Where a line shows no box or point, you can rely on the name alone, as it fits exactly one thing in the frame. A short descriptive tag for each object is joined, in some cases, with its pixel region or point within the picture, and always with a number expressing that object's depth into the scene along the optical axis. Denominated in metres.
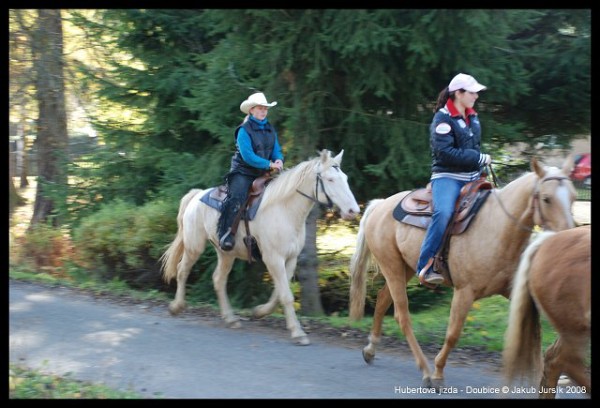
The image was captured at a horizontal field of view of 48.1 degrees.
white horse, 8.11
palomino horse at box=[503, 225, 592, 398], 5.04
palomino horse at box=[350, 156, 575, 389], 5.91
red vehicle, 13.26
